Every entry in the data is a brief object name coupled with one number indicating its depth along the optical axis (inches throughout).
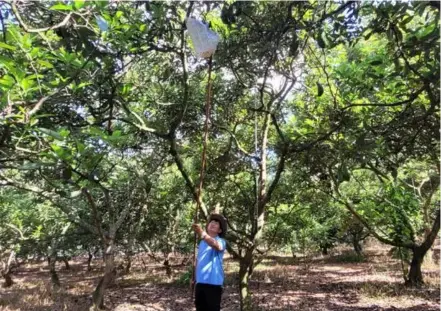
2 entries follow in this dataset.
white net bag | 124.2
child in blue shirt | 149.9
